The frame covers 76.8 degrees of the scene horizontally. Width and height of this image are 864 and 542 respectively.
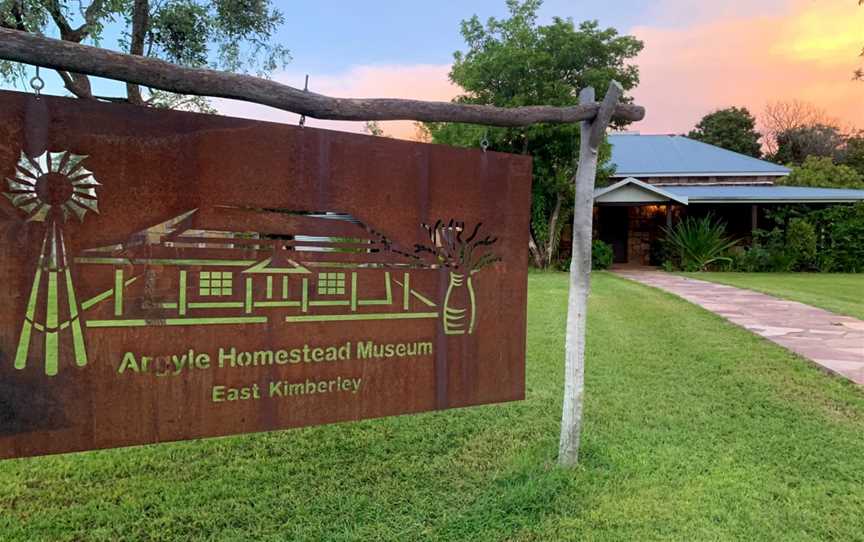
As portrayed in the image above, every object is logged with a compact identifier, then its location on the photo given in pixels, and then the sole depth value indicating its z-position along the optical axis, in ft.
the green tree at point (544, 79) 48.85
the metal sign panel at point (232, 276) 6.20
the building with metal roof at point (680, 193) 54.34
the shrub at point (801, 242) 52.75
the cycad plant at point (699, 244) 52.75
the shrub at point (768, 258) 53.36
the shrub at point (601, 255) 54.19
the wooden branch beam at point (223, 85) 6.03
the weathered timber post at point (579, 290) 9.57
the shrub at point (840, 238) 52.75
